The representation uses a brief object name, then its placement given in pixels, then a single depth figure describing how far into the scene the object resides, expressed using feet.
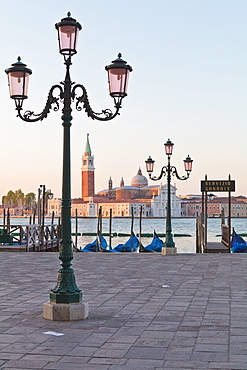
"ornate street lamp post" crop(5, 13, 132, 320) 18.60
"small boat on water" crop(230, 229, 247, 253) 70.18
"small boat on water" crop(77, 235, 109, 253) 67.94
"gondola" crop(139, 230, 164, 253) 72.12
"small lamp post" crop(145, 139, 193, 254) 48.70
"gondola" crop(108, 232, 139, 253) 76.29
